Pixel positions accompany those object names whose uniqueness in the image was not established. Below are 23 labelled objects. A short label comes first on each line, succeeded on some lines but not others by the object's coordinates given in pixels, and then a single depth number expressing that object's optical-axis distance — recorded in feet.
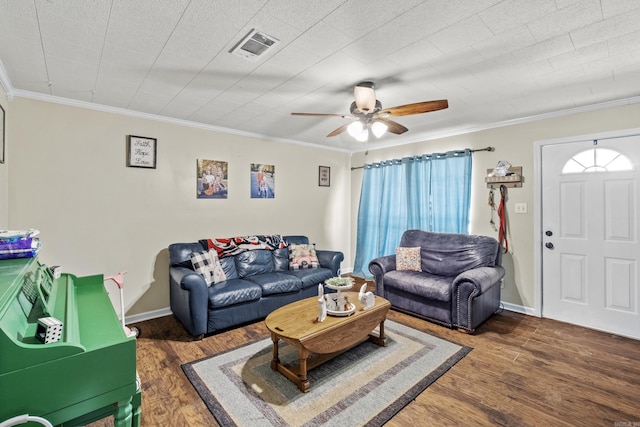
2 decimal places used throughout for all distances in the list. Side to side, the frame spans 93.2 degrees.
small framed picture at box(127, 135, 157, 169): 11.24
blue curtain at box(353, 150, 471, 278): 13.88
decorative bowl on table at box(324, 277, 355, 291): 9.18
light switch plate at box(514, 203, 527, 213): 12.16
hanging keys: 12.98
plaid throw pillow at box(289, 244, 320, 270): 13.78
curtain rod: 12.92
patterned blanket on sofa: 12.53
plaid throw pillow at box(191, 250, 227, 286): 11.13
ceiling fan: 7.85
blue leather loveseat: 10.41
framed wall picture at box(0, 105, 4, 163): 8.11
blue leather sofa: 9.93
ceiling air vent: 6.27
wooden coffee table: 7.20
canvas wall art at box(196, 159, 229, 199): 12.95
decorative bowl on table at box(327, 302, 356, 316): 8.24
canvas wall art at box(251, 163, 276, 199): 14.62
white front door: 10.12
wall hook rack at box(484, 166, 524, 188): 12.23
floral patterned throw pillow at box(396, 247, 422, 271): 13.29
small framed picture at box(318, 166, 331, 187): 17.48
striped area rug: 6.38
